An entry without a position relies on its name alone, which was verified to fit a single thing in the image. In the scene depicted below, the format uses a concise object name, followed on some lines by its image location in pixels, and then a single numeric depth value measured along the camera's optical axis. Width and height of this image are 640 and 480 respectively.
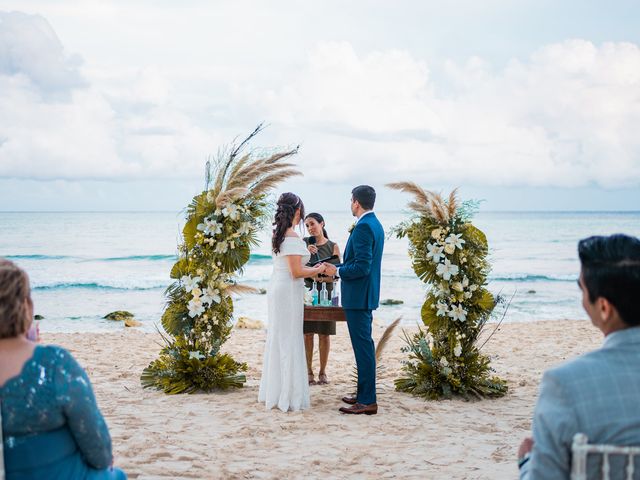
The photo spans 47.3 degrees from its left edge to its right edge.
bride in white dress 7.23
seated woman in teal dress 2.66
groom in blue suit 6.93
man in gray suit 2.32
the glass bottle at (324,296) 8.02
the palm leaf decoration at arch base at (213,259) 7.96
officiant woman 8.44
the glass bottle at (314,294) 8.06
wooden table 7.83
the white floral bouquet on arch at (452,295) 7.83
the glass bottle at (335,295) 8.06
